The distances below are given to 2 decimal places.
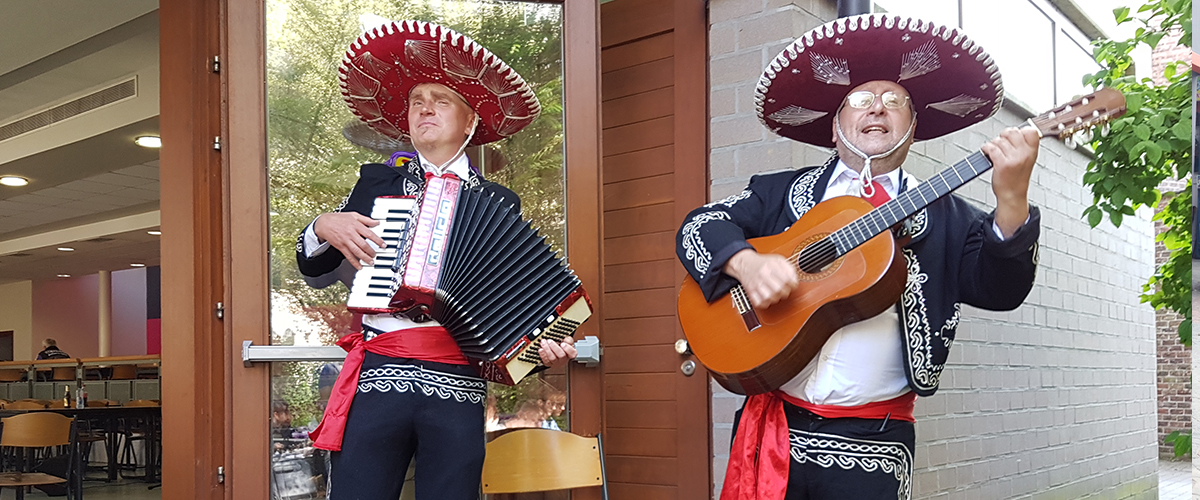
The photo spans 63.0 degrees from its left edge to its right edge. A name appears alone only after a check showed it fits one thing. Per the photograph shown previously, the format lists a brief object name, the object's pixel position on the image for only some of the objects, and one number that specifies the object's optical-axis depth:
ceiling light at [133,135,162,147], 7.40
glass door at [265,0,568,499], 2.95
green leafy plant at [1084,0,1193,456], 2.96
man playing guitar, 1.87
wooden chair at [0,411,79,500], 5.22
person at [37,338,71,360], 12.57
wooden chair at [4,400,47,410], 8.38
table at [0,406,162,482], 8.18
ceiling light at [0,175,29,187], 9.02
